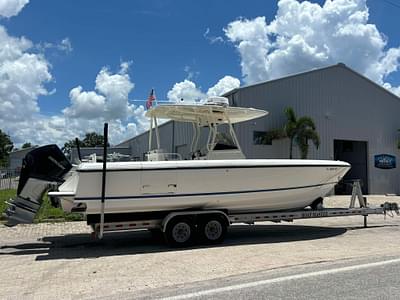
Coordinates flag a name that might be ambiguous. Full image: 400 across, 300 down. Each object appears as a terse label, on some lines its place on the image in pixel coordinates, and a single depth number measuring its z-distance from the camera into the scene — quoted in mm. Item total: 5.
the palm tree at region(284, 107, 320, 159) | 22361
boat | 8773
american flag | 10492
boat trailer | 8969
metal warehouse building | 22844
